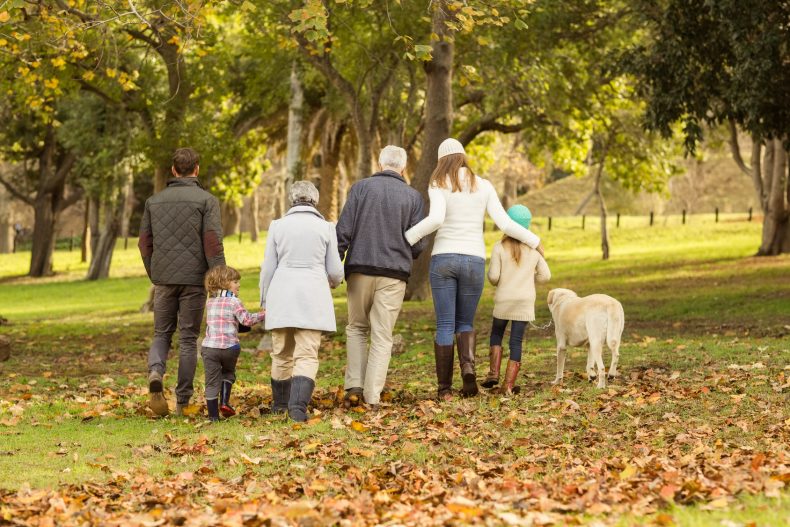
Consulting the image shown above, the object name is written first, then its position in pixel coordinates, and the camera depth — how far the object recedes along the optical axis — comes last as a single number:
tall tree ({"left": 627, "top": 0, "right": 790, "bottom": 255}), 17.84
